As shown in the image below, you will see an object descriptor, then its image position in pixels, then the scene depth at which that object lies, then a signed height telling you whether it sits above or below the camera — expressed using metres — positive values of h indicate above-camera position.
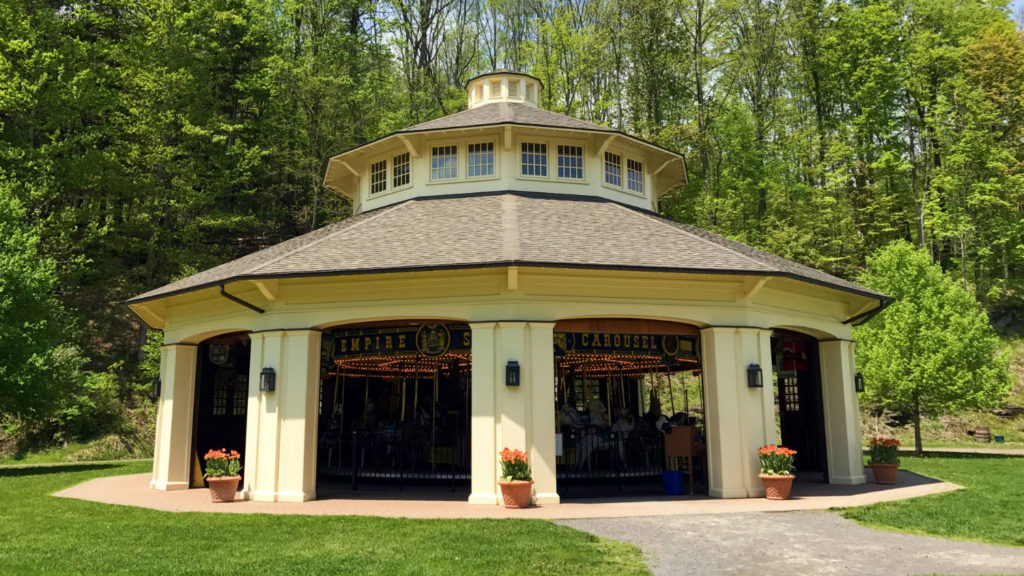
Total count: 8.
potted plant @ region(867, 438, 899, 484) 15.41 -1.16
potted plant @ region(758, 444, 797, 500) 12.77 -1.14
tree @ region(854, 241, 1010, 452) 24.25 +1.93
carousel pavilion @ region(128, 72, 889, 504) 12.91 +1.65
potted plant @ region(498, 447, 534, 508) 11.91 -1.17
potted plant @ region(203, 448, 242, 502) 12.91 -1.11
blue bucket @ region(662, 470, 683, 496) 13.97 -1.40
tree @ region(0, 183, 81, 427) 18.23 +2.12
